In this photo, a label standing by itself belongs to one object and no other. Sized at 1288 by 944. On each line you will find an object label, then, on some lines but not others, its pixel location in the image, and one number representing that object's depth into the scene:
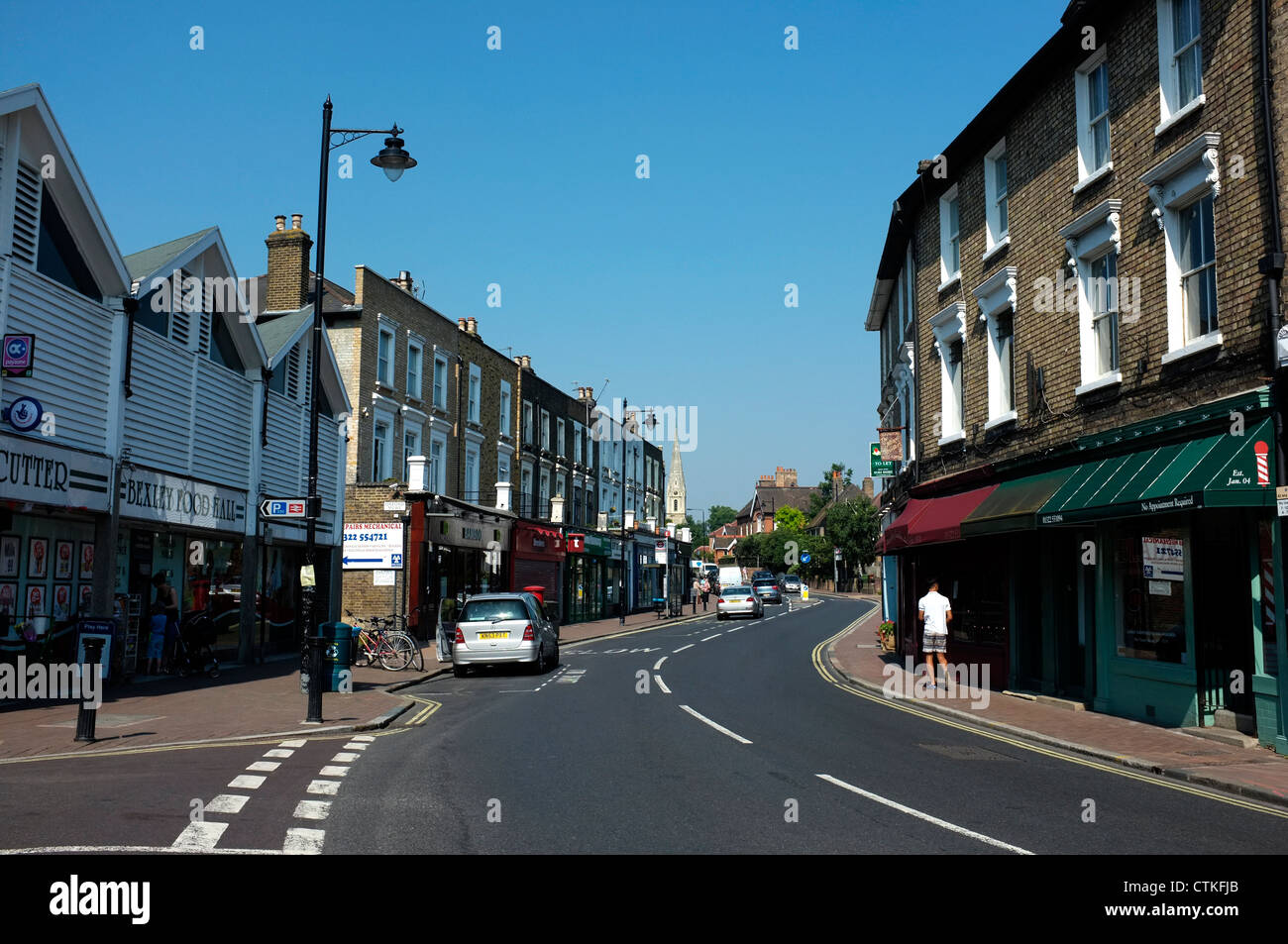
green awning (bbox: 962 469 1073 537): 16.45
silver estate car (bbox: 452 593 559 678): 22.16
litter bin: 19.19
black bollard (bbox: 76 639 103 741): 12.08
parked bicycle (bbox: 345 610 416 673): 23.75
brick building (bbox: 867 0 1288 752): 12.72
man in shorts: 18.97
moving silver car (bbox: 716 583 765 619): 52.72
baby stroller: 20.28
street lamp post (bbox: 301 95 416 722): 16.02
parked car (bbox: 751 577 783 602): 71.56
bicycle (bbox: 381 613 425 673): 23.66
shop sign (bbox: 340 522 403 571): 26.73
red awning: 19.81
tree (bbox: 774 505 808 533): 139.39
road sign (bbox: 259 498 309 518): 18.48
